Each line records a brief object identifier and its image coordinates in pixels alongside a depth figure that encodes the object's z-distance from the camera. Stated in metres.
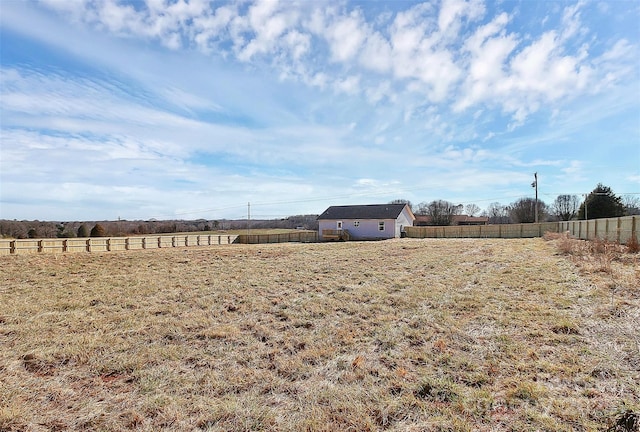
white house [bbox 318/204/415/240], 36.38
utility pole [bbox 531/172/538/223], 38.34
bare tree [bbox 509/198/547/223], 56.01
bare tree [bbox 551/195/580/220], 58.97
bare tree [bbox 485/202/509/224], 80.56
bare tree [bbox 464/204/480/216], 83.03
